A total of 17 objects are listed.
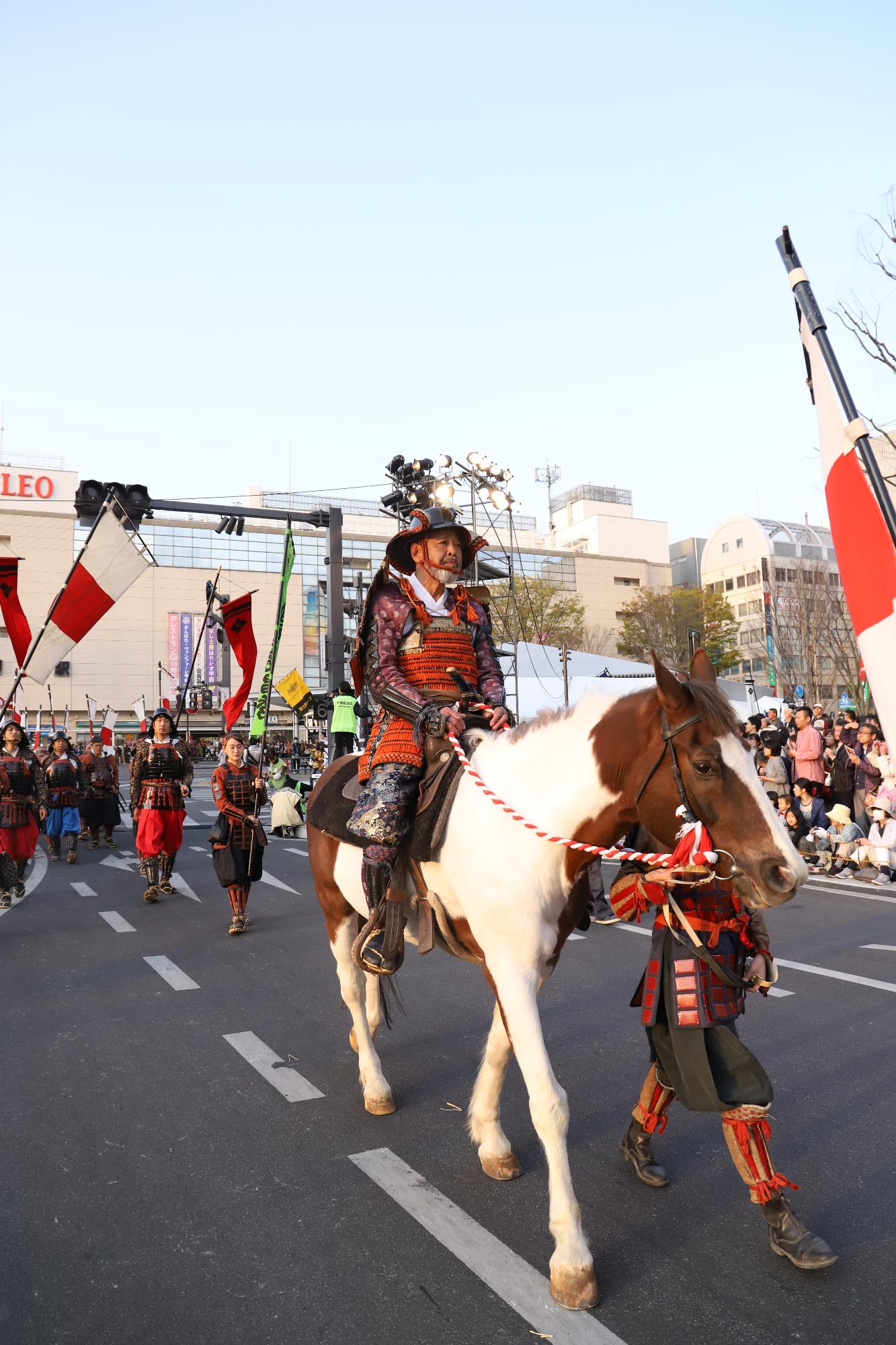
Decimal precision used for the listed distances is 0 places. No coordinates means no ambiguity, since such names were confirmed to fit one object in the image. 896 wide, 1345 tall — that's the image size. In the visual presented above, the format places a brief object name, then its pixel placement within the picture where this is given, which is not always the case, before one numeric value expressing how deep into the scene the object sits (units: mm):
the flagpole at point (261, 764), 10023
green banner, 11323
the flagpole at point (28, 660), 10661
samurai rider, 4109
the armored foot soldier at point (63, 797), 16438
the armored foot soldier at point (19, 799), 11484
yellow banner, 20486
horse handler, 3188
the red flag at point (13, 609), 11719
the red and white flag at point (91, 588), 11203
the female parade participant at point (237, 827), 9758
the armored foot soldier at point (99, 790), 18500
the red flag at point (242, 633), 13586
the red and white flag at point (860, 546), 2754
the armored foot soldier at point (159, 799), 11922
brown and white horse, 2990
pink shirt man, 14258
